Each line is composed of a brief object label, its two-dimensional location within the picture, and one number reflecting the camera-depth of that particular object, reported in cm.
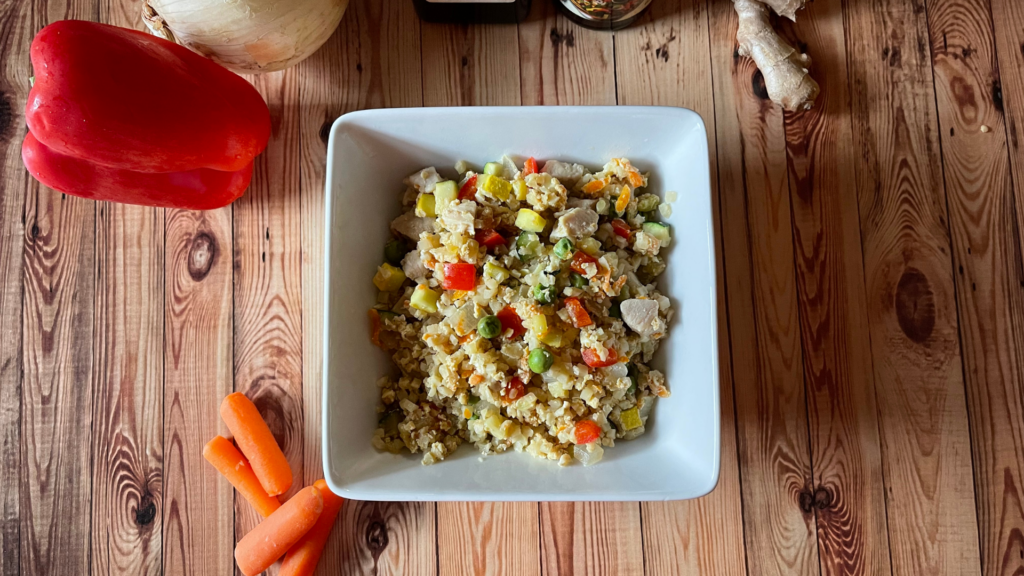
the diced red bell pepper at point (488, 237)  44
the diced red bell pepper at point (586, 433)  43
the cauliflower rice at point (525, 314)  44
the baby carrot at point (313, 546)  48
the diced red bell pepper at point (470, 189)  45
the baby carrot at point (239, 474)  48
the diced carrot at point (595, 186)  45
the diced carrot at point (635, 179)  45
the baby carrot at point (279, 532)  47
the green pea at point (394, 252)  46
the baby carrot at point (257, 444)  48
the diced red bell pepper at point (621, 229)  45
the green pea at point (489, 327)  43
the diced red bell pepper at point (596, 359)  43
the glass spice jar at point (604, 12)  48
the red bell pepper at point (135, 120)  43
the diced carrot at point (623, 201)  45
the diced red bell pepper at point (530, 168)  45
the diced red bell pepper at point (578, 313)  43
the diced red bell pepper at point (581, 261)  43
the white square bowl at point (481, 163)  42
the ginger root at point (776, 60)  49
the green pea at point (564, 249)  43
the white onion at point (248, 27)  44
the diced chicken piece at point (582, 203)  45
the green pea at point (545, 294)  43
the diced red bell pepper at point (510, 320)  44
